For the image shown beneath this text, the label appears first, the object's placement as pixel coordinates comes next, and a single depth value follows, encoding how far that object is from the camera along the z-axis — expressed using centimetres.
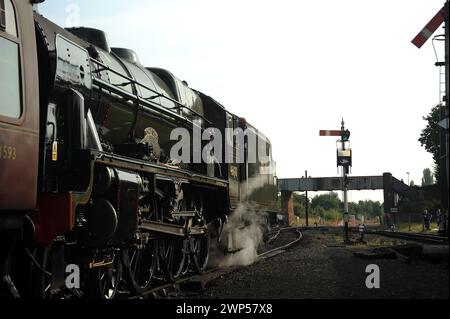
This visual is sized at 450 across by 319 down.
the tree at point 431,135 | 5559
